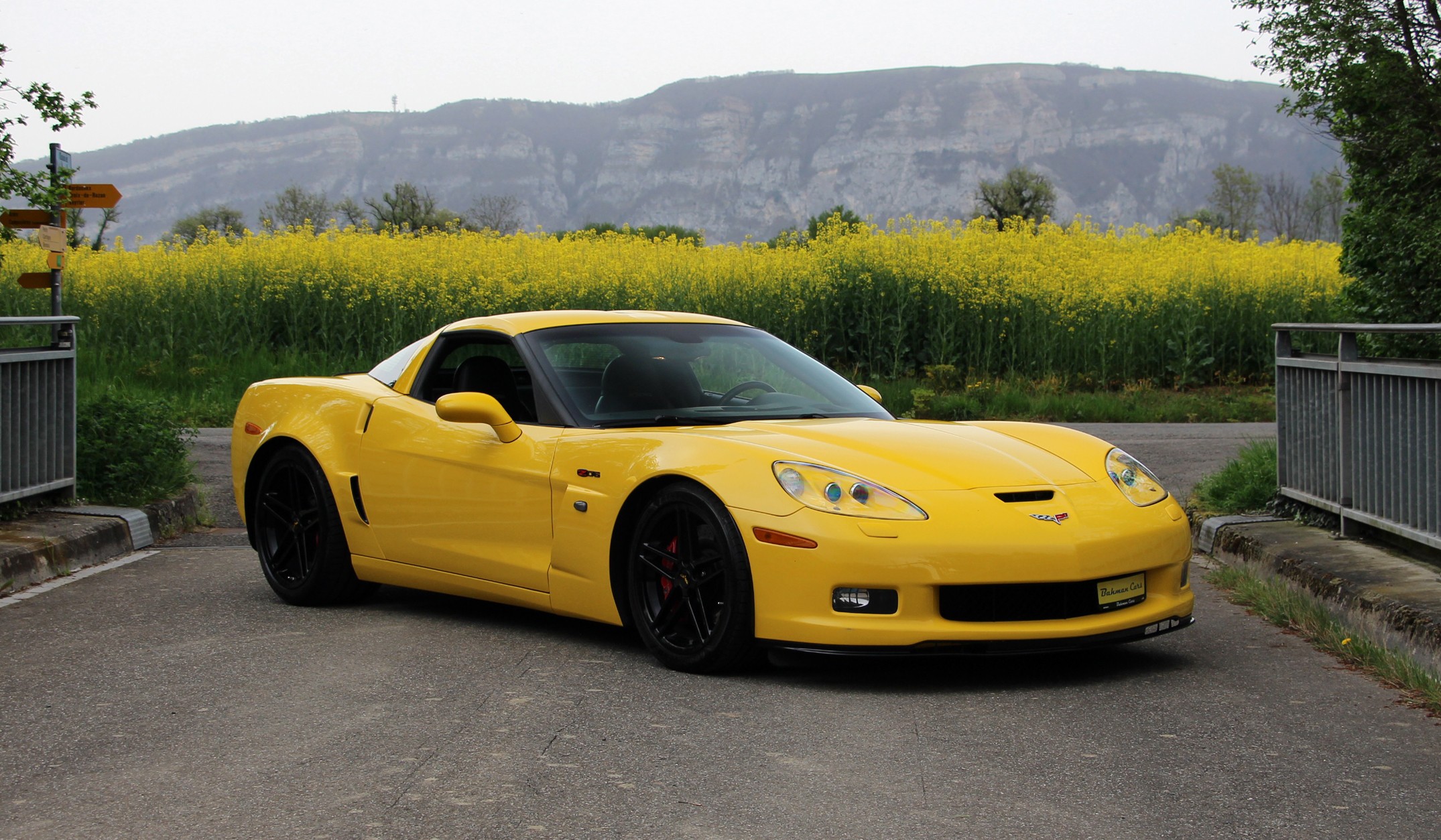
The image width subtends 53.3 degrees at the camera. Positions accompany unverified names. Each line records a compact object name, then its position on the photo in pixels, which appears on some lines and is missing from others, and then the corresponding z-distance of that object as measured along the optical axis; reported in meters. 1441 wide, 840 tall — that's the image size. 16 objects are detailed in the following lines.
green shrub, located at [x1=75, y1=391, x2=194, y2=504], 8.98
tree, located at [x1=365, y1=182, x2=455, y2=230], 54.59
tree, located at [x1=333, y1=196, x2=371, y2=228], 80.19
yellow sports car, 4.70
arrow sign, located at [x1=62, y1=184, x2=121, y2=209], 13.59
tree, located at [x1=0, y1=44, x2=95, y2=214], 8.68
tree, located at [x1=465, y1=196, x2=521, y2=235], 104.62
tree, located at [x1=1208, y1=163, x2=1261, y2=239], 102.69
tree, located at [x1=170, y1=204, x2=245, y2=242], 84.38
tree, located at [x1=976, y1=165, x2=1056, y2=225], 42.25
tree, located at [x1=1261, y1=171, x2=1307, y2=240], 99.06
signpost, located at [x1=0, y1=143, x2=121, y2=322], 12.01
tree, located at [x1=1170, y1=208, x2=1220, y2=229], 84.44
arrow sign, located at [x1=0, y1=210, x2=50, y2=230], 11.81
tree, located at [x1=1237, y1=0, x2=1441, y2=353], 8.48
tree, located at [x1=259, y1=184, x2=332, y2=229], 98.62
